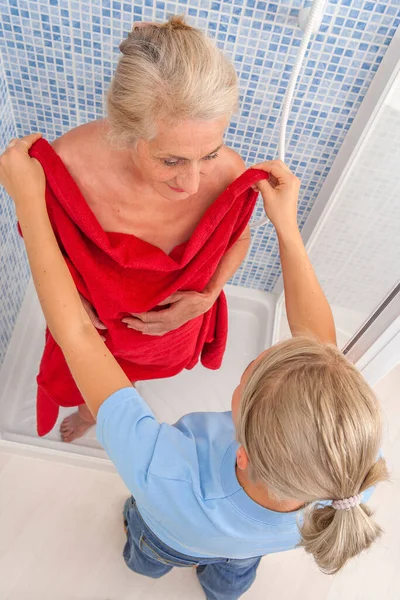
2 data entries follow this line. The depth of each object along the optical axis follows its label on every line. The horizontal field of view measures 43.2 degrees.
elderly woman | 0.77
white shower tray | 1.54
